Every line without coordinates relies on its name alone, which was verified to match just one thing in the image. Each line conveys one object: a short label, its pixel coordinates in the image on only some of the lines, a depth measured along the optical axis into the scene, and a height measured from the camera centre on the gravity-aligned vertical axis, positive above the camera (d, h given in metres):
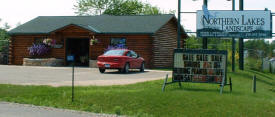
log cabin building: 31.25 +1.57
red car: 23.19 -0.26
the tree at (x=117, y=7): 73.38 +8.54
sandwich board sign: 13.44 -0.35
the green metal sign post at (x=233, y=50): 25.52 +0.29
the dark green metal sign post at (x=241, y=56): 28.94 -0.05
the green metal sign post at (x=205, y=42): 24.79 +0.78
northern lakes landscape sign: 23.05 +1.76
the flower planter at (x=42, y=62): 32.09 -0.50
